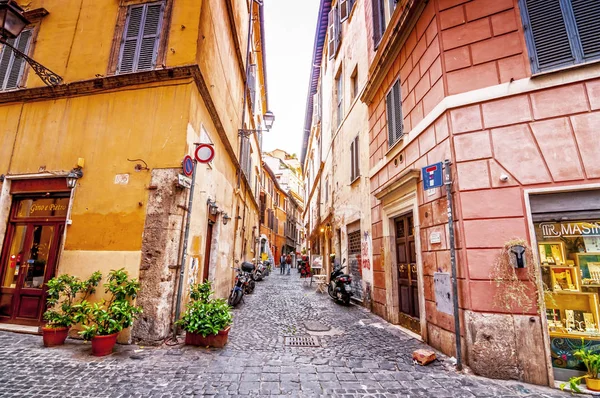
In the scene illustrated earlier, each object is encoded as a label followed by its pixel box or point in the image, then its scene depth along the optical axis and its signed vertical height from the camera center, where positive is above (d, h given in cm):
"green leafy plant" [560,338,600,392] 318 -123
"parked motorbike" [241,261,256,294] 956 -95
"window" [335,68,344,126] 1209 +717
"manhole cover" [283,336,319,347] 475 -152
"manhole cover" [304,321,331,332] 575 -151
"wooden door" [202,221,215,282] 750 +8
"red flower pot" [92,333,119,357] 403 -136
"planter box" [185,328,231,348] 451 -140
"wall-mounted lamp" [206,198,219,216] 690 +118
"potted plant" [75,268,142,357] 405 -95
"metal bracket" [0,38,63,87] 581 +367
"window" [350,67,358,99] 1035 +653
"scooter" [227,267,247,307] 797 -121
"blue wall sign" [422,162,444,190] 437 +130
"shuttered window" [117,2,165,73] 589 +461
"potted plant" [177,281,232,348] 450 -115
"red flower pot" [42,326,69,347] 438 -135
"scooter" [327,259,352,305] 866 -104
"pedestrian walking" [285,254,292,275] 2183 -43
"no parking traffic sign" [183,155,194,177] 497 +157
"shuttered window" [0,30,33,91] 661 +449
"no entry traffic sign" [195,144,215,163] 503 +180
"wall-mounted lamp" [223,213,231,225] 844 +107
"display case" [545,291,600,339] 356 -70
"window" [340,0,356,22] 1111 +1008
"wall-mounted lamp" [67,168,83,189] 531 +139
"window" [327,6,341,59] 1298 +1089
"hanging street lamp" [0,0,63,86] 441 +371
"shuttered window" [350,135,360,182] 962 +334
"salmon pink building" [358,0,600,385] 363 +115
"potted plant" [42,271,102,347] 440 -86
